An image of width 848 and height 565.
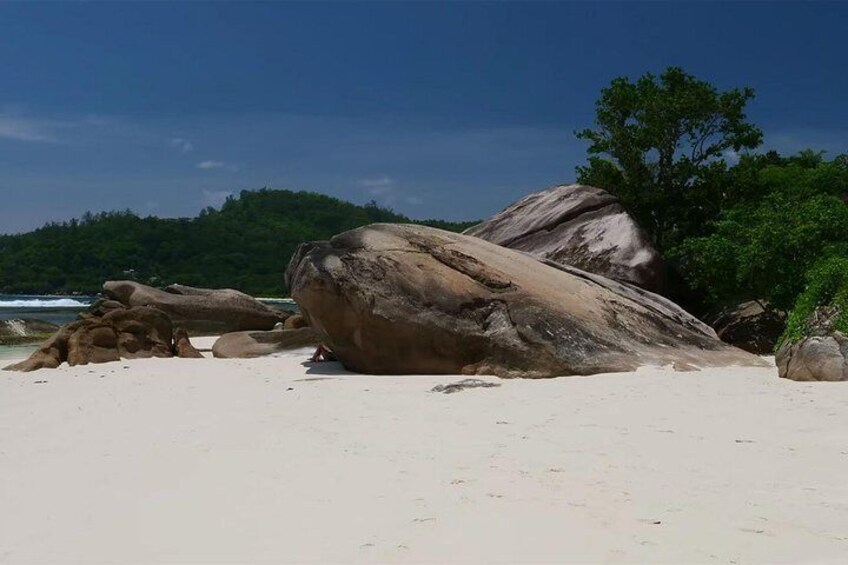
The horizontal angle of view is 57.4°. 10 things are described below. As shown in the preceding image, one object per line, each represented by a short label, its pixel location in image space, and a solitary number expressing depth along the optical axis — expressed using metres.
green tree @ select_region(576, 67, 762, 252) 17.55
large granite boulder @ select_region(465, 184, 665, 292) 14.67
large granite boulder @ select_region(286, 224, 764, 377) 9.65
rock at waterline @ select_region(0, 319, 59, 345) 21.47
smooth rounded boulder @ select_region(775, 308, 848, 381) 8.00
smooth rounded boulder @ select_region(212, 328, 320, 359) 13.80
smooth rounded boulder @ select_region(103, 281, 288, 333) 25.22
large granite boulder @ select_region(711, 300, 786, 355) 13.76
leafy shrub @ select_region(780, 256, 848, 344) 9.10
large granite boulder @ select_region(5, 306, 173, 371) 12.58
